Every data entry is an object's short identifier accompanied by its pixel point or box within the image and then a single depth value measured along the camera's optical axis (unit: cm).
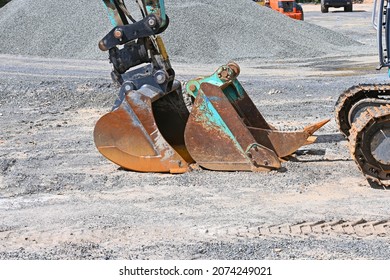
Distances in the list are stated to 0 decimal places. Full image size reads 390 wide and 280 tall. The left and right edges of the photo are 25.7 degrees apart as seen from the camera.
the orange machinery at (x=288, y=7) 2798
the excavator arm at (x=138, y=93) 759
